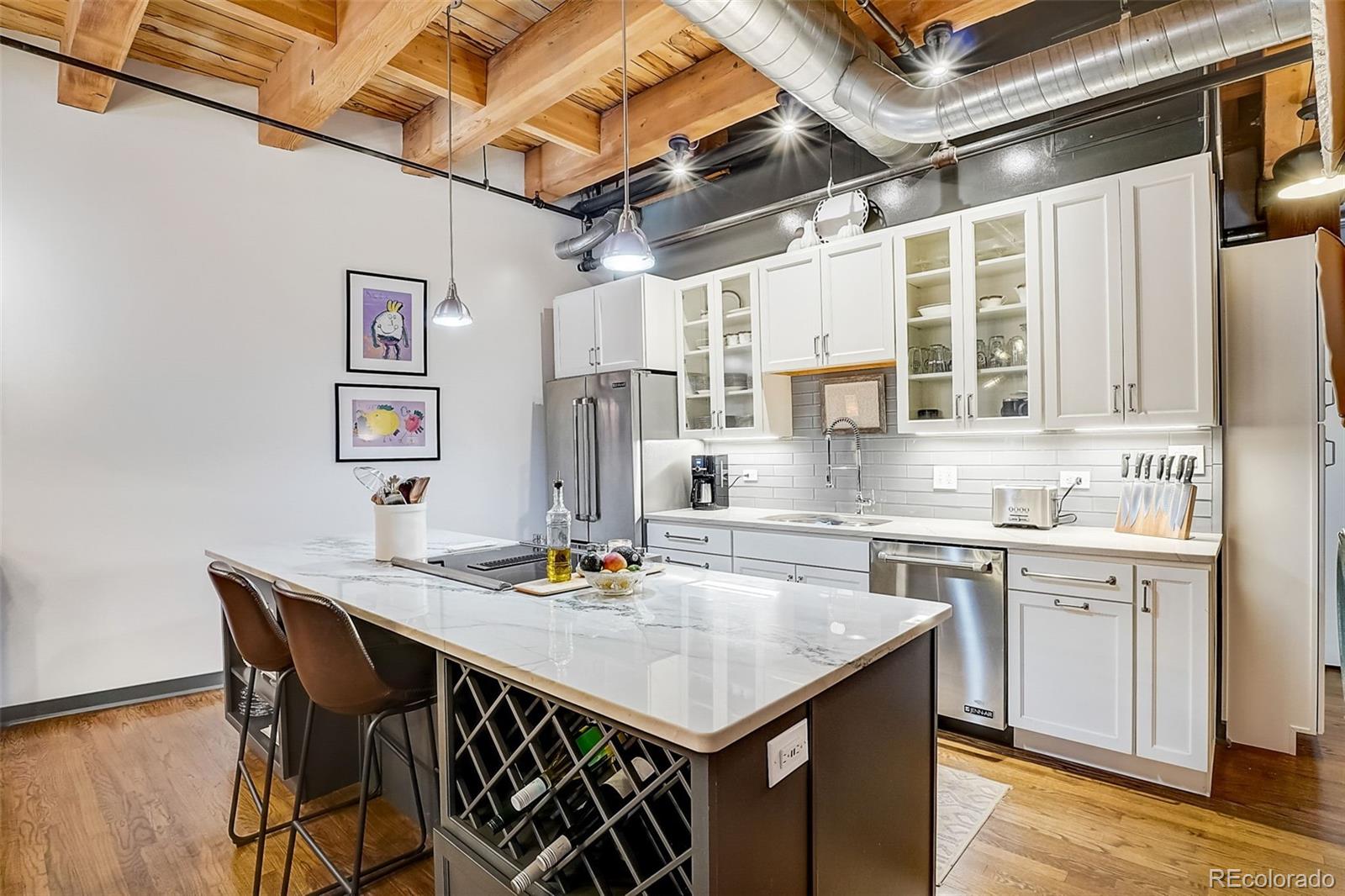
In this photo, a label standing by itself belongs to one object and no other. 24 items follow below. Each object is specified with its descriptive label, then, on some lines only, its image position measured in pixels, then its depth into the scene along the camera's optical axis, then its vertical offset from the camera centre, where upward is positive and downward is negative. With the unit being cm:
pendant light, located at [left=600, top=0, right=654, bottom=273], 246 +74
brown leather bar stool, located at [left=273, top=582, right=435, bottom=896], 176 -61
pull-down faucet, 397 -20
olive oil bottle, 220 -31
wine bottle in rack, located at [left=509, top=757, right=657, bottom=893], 131 -77
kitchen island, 118 -59
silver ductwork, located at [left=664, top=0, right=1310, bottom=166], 222 +142
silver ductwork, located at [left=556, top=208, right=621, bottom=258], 466 +150
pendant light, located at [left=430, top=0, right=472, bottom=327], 321 +66
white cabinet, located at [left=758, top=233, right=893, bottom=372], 363 +79
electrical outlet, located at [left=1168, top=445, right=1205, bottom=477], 298 -4
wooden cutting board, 207 -43
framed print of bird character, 429 +82
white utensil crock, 268 -32
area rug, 225 -133
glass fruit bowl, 199 -39
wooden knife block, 278 -28
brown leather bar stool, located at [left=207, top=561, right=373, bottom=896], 212 -56
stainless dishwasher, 294 -77
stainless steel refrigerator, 439 -2
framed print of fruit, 424 +18
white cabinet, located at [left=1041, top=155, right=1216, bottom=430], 277 +62
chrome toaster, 311 -29
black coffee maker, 460 -23
